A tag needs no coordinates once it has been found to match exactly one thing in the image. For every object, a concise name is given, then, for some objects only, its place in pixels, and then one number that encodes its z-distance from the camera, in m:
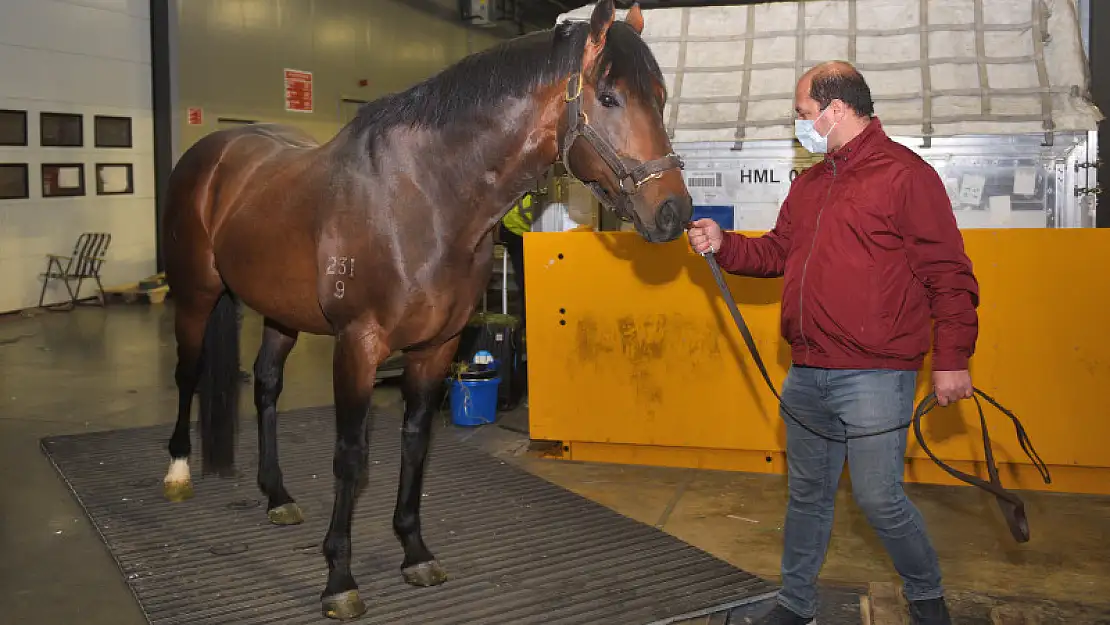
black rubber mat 3.40
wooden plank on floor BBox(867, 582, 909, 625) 3.15
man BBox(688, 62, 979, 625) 2.72
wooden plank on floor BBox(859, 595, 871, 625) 3.19
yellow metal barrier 4.61
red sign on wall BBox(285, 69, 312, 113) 14.55
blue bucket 6.24
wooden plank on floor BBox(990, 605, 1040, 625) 3.12
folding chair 11.69
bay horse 2.95
